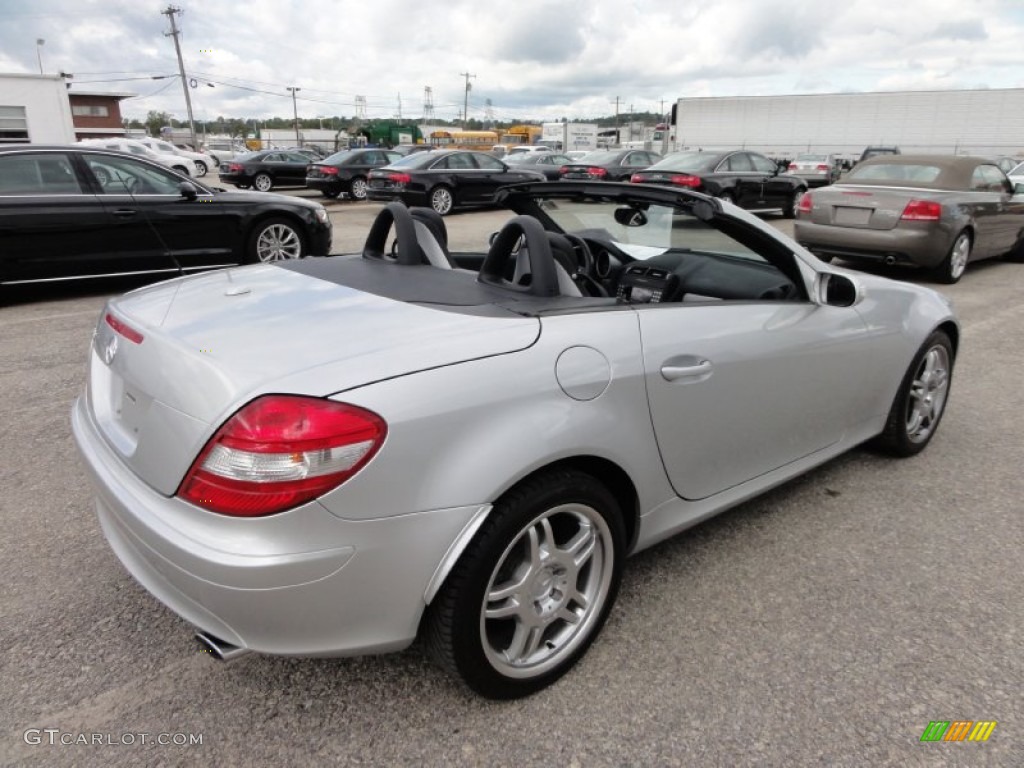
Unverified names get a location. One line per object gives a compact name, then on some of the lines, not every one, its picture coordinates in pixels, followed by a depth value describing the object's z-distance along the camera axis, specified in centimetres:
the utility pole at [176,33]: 5813
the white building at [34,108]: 3394
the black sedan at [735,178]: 1362
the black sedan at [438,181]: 1648
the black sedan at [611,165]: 1800
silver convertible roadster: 164
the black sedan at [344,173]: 2017
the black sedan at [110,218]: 650
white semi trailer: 3709
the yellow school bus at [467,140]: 5794
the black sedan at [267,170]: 2319
